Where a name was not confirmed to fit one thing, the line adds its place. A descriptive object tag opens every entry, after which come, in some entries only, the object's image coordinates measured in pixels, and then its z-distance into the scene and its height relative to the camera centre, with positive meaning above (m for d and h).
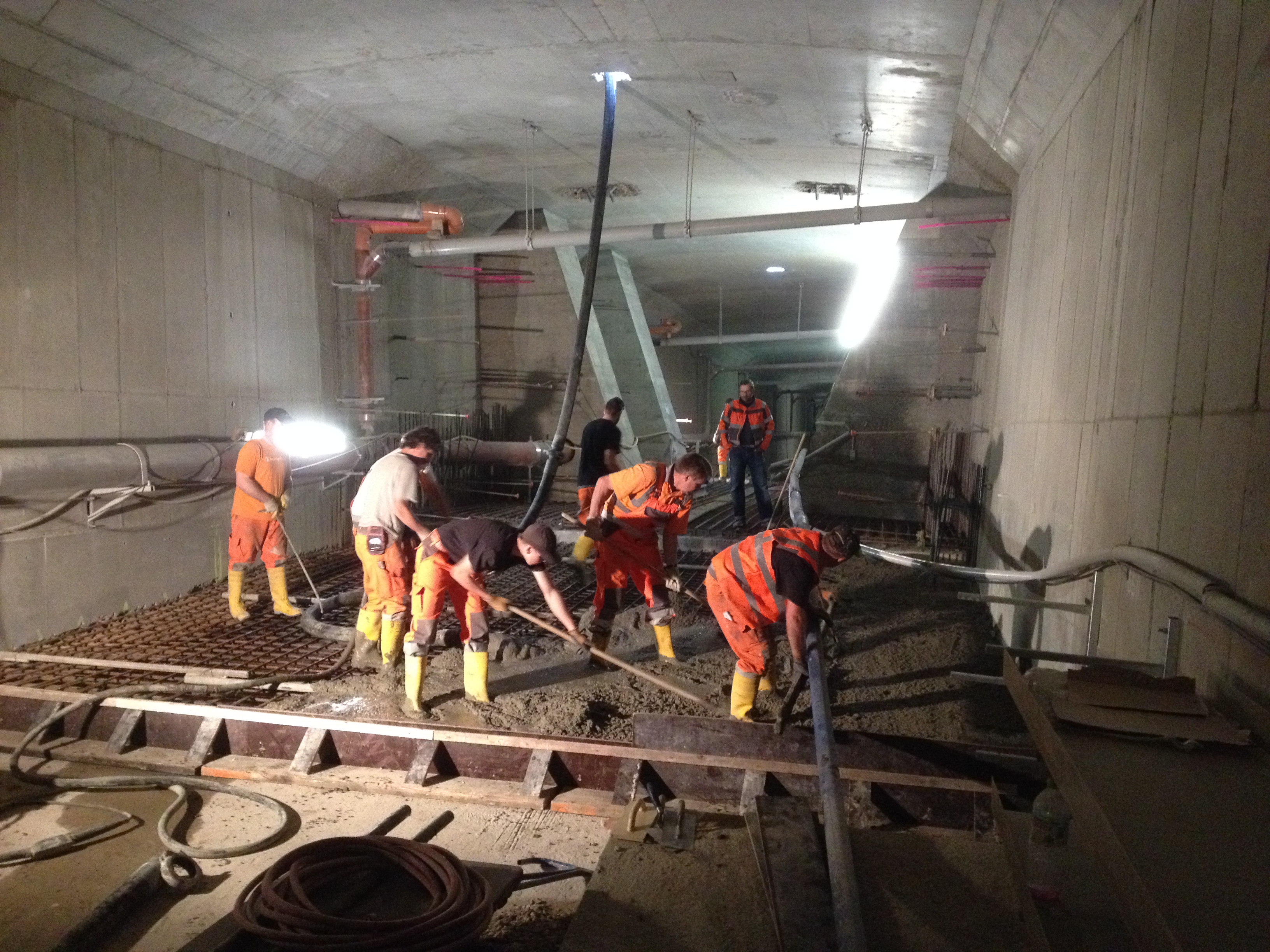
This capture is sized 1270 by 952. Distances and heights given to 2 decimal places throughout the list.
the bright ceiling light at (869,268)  11.41 +2.42
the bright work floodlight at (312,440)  8.77 -0.66
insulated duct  5.64 -0.71
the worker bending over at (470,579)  4.68 -1.16
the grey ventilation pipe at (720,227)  8.24 +1.92
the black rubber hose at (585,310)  6.73 +0.67
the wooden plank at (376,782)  4.12 -2.12
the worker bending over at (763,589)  4.04 -1.04
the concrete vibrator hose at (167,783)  3.55 -2.05
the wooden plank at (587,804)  4.00 -2.07
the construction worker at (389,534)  5.34 -1.00
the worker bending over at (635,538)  5.50 -1.01
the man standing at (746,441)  9.06 -0.53
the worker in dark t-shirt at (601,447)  6.98 -0.50
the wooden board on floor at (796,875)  2.53 -1.67
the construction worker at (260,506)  6.34 -1.00
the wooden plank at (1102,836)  1.48 -0.93
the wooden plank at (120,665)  5.18 -1.93
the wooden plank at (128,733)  4.57 -2.06
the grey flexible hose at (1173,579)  2.14 -0.58
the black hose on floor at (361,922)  2.55 -1.77
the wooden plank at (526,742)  3.85 -1.86
